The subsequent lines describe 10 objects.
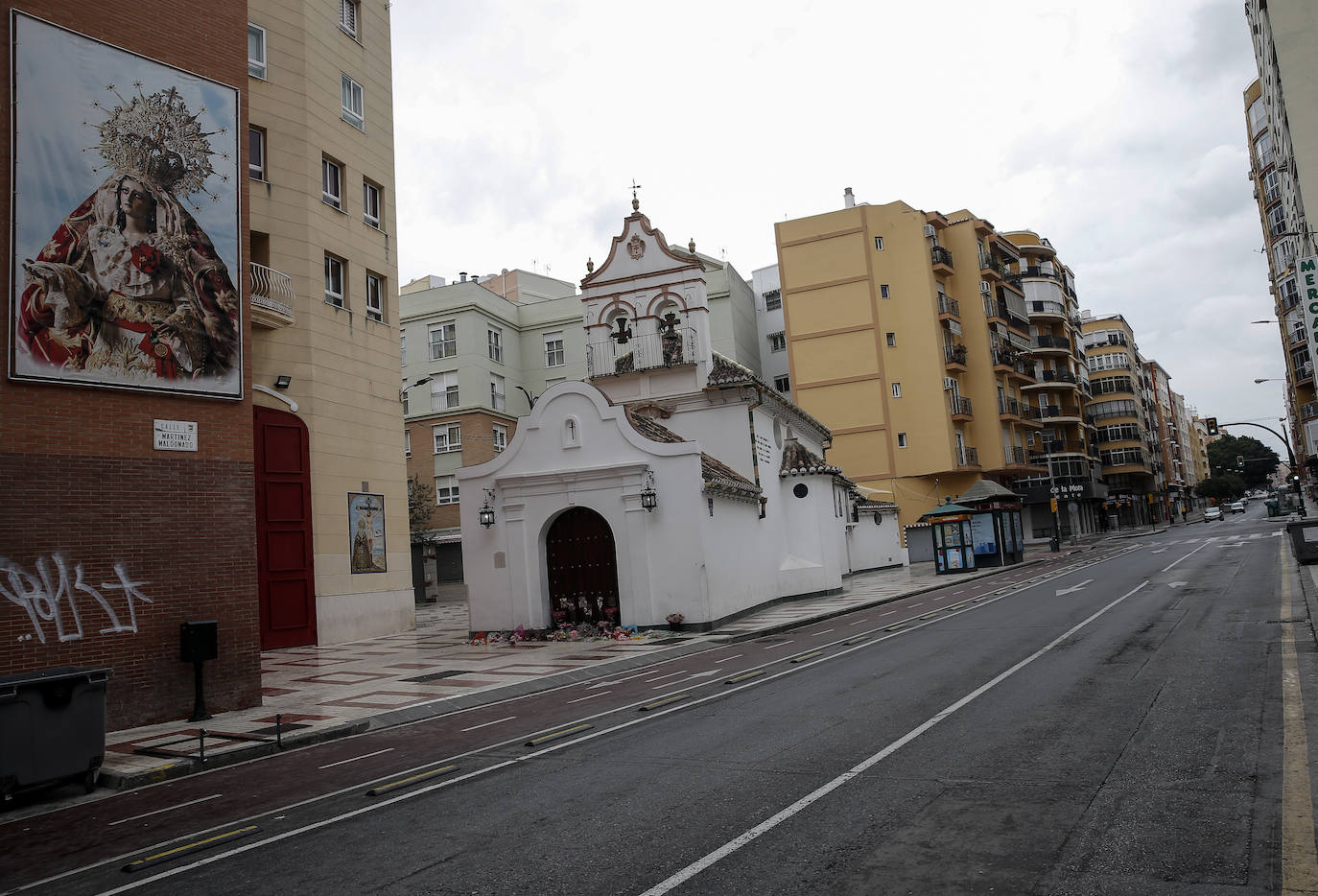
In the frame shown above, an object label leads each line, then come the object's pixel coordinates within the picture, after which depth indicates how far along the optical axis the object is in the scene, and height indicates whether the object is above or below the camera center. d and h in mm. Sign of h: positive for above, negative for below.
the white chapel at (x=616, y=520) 21094 +797
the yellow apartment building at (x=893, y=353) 52906 +10819
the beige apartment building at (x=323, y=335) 21375 +6098
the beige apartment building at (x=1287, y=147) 31828 +15711
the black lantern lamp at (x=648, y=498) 20844 +1201
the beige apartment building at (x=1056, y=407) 62438 +8629
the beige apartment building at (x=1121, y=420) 82000 +9160
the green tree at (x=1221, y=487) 122312 +2674
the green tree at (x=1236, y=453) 145625 +8823
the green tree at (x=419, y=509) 41406 +2716
